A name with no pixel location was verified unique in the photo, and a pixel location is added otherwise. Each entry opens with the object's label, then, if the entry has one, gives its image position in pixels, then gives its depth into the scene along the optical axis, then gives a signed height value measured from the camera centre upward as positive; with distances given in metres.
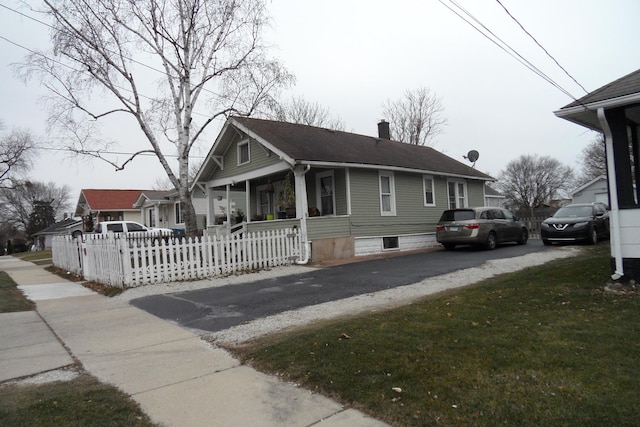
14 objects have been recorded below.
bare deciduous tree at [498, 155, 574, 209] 70.75 +4.32
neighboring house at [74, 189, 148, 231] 42.06 +2.74
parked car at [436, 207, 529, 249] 14.84 -0.66
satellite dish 19.31 +2.57
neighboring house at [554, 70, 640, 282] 7.05 +0.45
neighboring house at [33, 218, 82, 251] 60.24 +0.03
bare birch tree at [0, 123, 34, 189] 47.09 +9.17
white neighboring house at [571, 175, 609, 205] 33.75 +1.01
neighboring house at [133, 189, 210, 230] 31.16 +1.65
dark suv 14.38 -0.74
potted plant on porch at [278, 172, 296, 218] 15.39 +0.82
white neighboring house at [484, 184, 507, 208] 33.31 +1.01
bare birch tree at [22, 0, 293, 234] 17.03 +7.32
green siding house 14.50 +1.43
